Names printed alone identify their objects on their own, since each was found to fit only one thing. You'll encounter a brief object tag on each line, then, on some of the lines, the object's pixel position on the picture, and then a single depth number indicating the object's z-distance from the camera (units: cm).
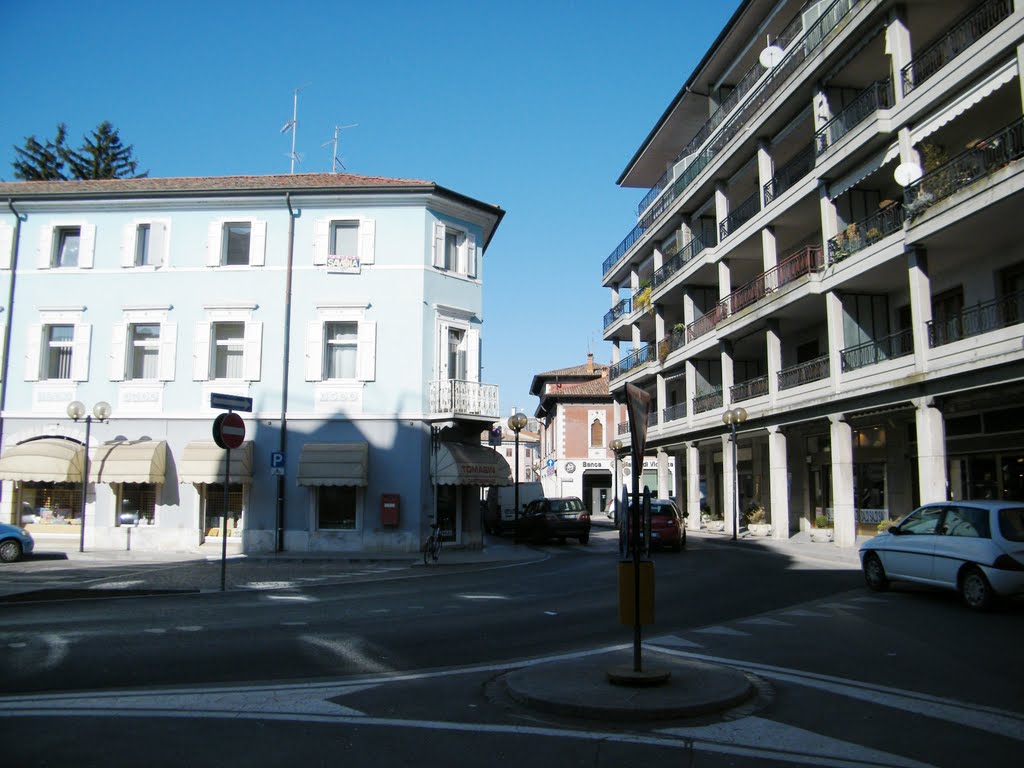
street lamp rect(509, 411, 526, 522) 2898
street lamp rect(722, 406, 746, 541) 2963
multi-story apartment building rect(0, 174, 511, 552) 2512
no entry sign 1431
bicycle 2216
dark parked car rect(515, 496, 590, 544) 3022
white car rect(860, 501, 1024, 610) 1162
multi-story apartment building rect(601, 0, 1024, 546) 2025
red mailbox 2461
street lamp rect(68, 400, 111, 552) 2364
